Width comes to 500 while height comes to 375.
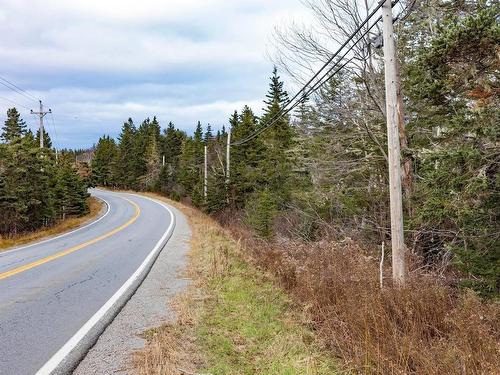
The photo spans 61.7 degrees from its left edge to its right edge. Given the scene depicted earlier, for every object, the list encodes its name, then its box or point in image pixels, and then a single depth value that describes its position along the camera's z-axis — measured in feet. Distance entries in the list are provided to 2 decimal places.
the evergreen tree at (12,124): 233.76
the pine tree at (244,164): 103.14
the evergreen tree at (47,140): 260.50
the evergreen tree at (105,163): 285.84
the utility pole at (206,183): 117.08
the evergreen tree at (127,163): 260.42
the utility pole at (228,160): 105.40
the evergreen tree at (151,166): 245.14
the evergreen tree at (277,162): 83.46
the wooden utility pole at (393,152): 20.84
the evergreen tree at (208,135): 250.53
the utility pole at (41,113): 100.63
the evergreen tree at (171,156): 229.04
